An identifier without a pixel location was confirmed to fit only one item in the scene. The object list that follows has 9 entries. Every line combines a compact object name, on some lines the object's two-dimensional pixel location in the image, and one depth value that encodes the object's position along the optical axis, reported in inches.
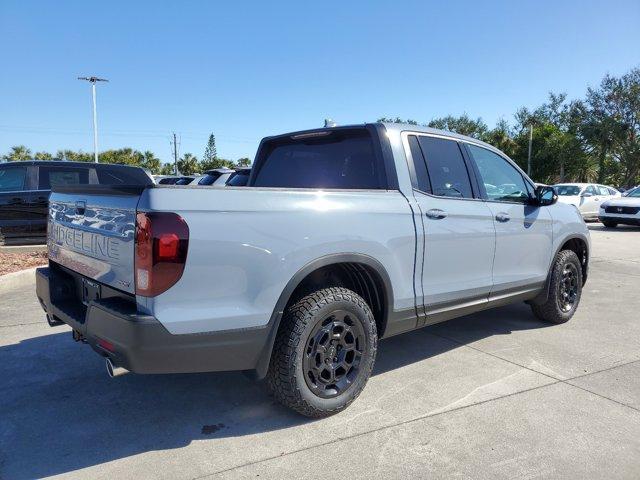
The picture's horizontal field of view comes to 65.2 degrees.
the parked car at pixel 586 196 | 737.0
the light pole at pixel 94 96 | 1786.4
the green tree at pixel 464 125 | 2247.8
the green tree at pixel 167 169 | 2972.4
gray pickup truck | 97.8
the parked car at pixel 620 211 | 631.2
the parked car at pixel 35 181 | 352.3
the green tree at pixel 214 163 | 2834.6
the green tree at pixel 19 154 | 2261.3
